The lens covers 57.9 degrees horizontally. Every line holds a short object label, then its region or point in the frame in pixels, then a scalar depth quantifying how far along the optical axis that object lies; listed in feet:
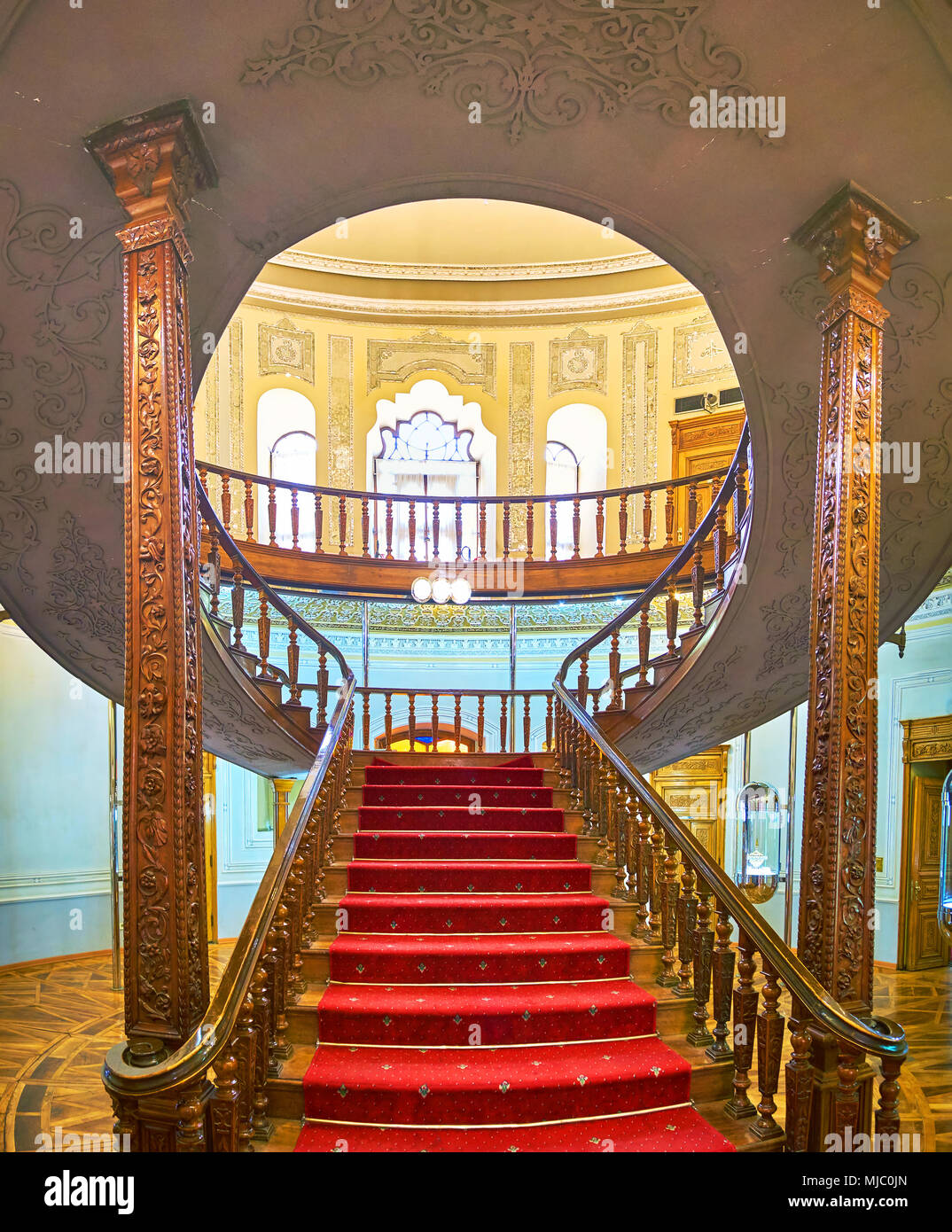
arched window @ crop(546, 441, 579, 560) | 35.96
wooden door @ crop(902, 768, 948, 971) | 28.89
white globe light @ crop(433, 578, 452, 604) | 25.49
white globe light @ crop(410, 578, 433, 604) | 25.94
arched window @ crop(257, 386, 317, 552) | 35.73
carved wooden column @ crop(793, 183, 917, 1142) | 10.23
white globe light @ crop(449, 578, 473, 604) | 25.62
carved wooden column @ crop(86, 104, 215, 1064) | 8.57
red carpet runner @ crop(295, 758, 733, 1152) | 10.07
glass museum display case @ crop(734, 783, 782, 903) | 30.53
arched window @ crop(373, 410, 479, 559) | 36.29
